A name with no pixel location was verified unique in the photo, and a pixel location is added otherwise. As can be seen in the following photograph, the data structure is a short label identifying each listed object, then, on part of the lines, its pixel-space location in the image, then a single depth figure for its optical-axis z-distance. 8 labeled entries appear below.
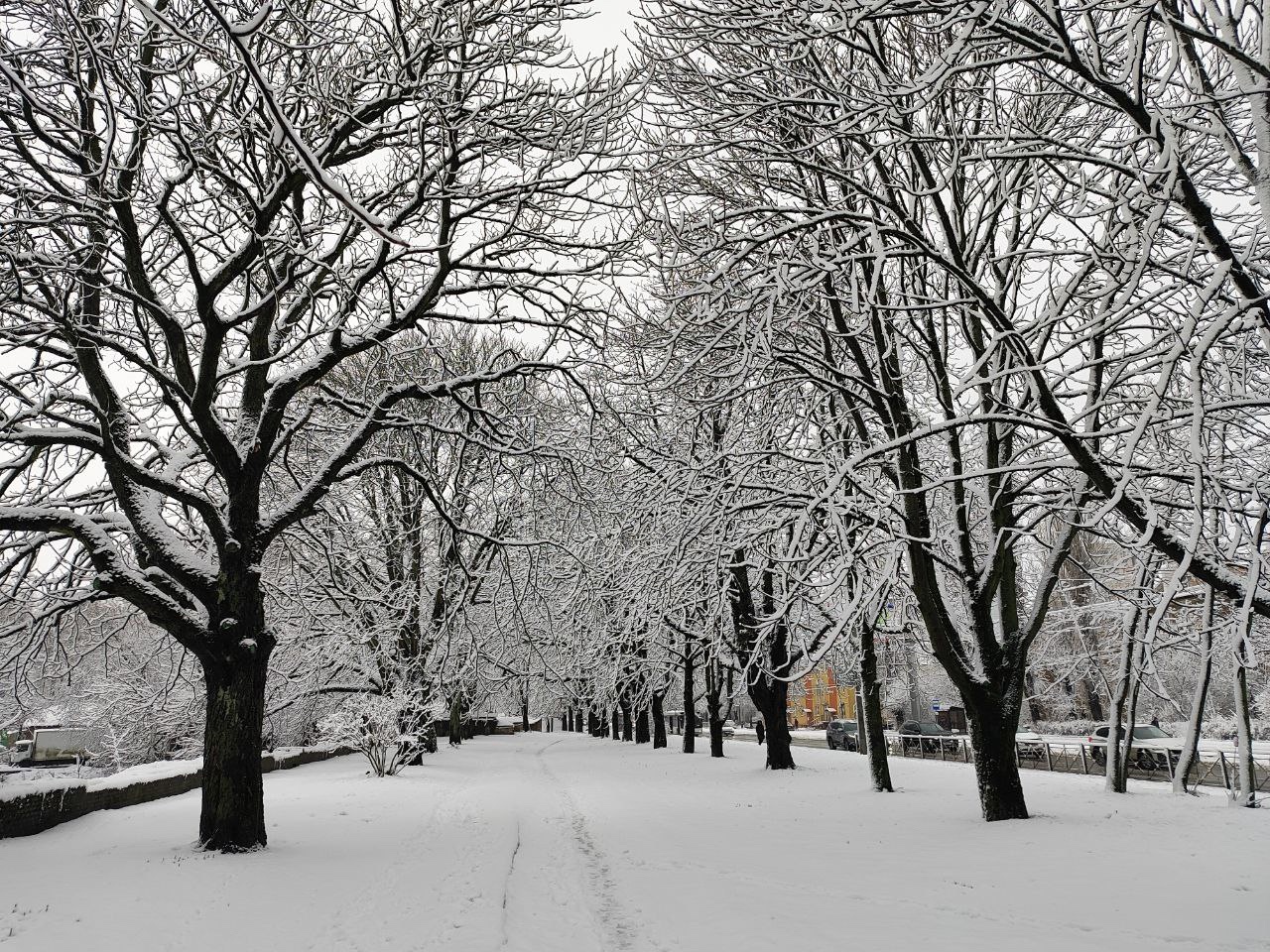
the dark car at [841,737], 32.66
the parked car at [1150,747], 18.54
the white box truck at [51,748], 34.16
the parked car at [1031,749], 22.09
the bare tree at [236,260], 7.50
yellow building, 59.88
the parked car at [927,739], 24.24
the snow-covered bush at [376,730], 17.45
